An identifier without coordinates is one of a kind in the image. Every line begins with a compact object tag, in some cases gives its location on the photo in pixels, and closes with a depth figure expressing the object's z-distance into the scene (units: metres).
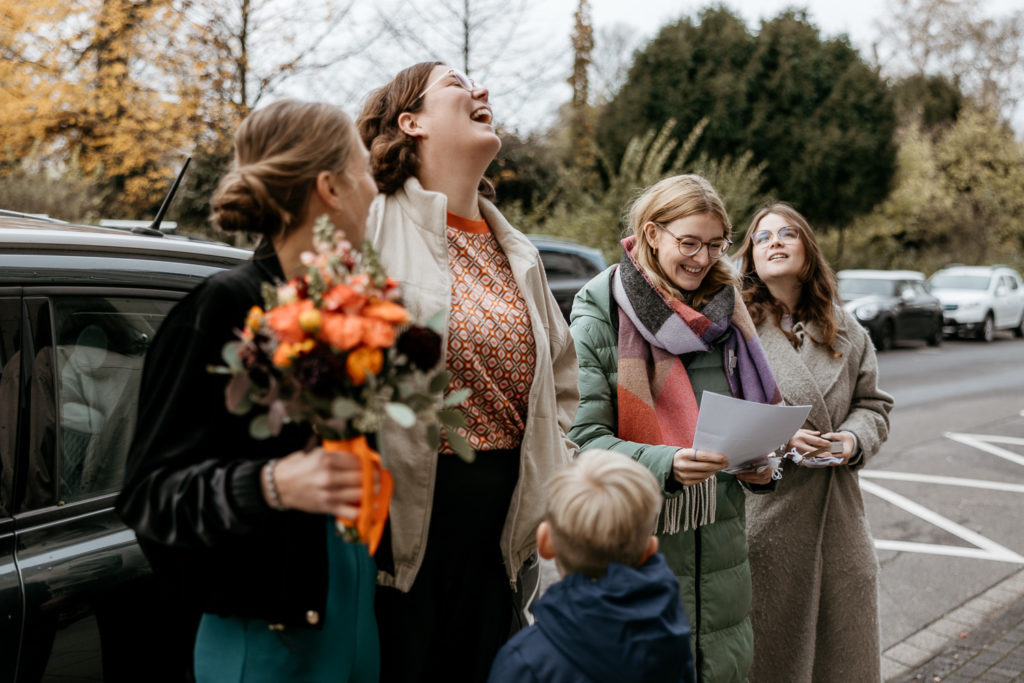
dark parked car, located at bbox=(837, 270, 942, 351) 16.50
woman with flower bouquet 1.43
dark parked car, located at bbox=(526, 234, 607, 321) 10.89
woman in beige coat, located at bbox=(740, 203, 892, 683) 3.07
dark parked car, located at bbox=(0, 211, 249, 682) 1.84
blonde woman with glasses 2.63
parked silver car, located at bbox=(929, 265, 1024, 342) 20.72
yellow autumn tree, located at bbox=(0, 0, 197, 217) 10.63
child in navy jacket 1.69
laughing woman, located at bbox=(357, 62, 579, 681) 1.95
